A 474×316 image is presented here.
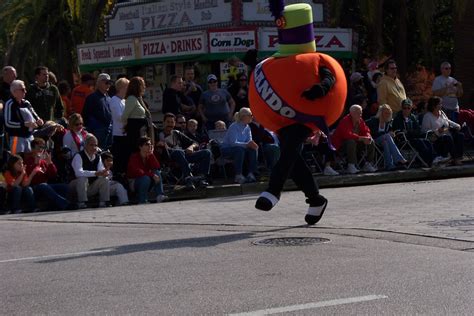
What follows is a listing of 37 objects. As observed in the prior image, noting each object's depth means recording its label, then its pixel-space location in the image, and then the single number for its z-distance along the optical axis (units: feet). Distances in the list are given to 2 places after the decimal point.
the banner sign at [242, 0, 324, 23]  77.87
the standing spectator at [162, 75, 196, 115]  62.64
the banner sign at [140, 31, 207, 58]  74.84
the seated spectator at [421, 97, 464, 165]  65.82
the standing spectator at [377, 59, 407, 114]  67.67
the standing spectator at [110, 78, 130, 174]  55.11
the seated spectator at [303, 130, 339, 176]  60.13
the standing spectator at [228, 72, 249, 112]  66.23
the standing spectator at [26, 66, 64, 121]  56.80
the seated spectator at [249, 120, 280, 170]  60.08
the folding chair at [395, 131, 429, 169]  65.00
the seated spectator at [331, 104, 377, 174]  61.41
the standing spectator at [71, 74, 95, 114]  61.57
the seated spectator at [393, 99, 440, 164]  65.31
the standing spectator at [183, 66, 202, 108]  65.46
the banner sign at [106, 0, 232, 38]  78.89
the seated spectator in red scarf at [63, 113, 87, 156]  53.62
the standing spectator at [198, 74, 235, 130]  63.41
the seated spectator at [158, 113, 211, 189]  56.90
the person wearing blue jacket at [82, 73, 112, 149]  57.47
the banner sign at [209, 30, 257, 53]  74.43
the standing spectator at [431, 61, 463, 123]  71.31
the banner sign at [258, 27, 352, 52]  75.20
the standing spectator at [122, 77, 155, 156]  54.34
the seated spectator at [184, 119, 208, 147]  60.08
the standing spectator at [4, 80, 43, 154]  52.75
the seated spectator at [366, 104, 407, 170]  63.72
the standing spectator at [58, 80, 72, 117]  62.95
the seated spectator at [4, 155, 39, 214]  50.67
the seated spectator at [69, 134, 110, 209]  51.75
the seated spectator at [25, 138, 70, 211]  51.49
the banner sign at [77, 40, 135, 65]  82.23
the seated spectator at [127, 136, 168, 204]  53.52
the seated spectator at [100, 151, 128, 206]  53.11
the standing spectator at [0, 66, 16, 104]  55.31
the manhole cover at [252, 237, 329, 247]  31.42
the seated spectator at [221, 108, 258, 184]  58.03
